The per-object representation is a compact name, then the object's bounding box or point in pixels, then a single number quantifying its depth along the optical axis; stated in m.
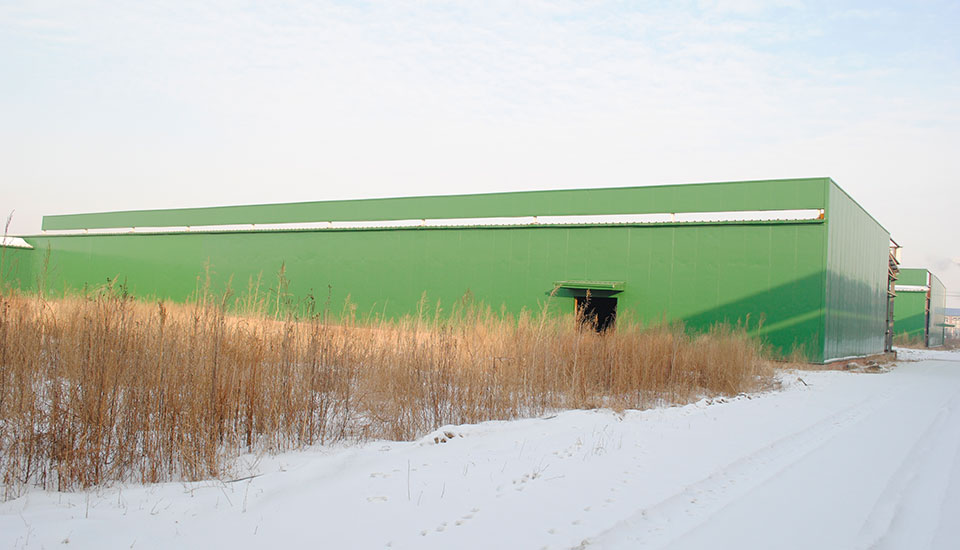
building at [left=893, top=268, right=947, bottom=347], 42.06
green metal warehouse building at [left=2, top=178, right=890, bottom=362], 15.86
